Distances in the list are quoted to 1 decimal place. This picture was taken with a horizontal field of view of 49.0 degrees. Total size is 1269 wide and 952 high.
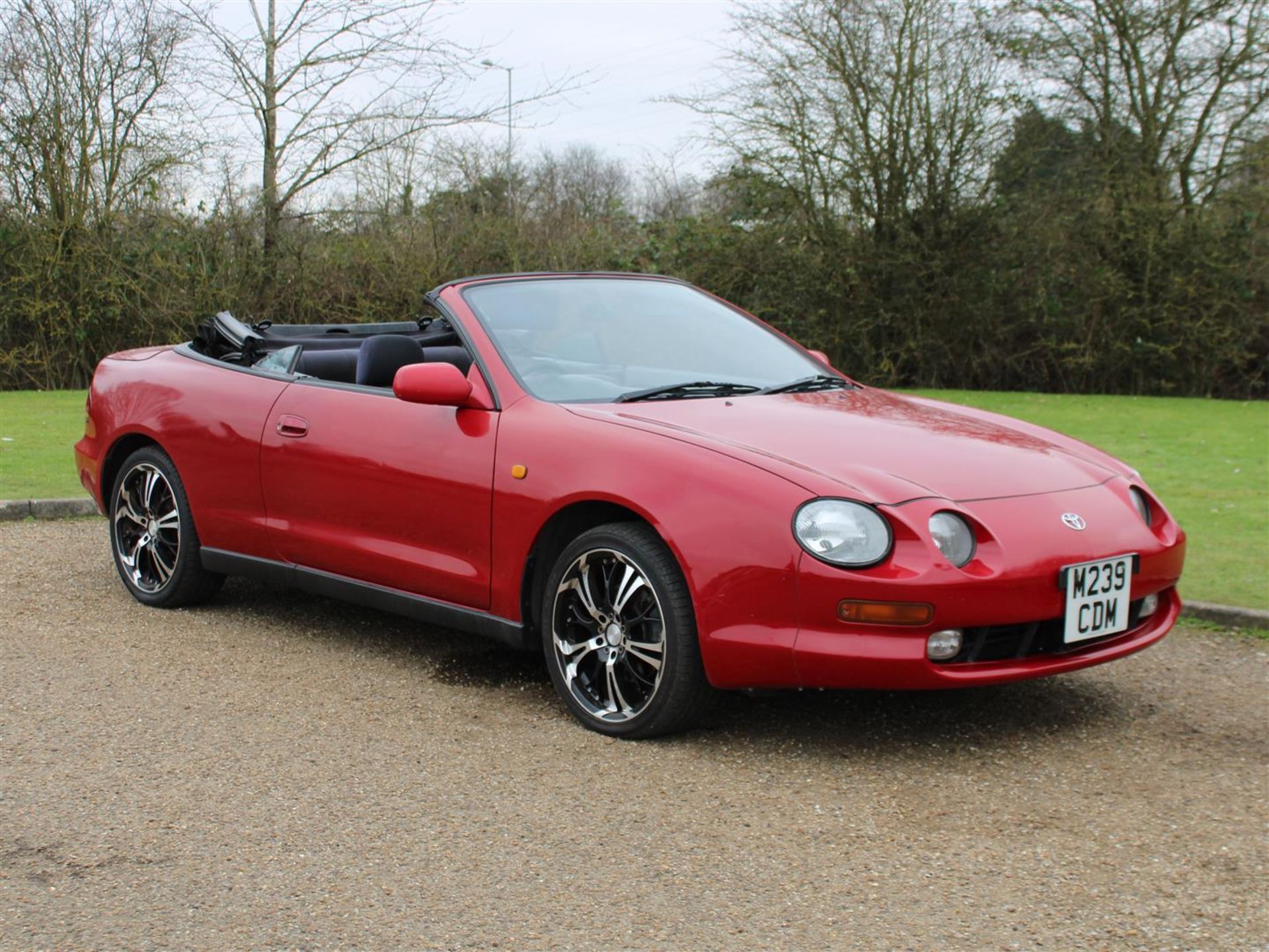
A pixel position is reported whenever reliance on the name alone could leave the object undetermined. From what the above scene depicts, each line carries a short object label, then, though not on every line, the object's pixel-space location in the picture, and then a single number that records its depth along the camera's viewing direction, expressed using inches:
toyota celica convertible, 157.2
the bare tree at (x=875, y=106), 778.8
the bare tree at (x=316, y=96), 780.6
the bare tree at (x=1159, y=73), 747.4
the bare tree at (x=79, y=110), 701.9
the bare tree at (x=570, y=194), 802.8
